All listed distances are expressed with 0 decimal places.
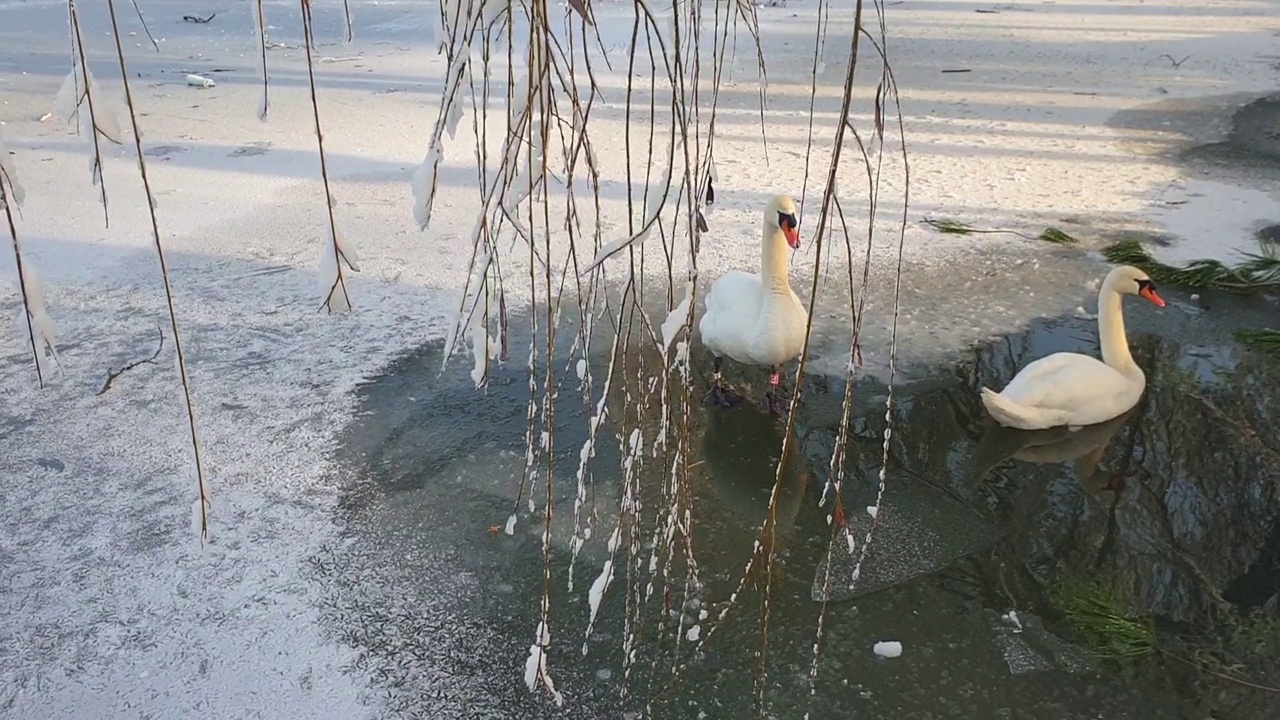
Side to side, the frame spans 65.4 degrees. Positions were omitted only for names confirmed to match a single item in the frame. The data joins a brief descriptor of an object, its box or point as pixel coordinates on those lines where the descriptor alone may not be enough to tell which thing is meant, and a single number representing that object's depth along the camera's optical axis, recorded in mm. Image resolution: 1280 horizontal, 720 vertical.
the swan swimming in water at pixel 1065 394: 3186
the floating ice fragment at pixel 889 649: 2303
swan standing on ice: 3355
